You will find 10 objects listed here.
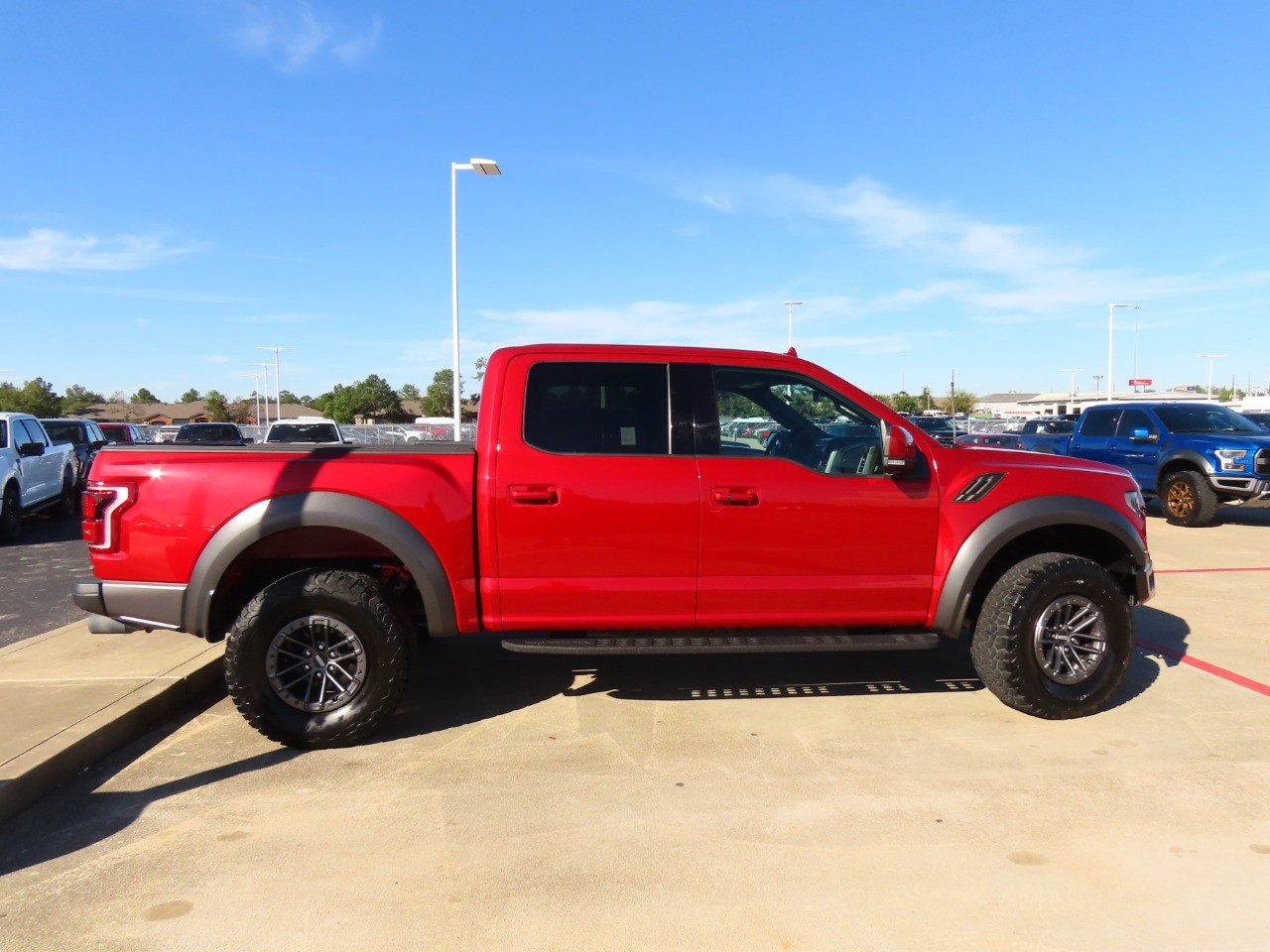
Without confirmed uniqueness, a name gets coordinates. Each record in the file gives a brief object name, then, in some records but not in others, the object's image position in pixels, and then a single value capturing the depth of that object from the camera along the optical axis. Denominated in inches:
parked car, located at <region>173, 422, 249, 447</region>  669.3
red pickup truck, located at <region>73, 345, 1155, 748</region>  168.9
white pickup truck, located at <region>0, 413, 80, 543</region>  460.8
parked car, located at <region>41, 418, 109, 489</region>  663.8
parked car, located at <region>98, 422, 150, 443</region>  844.0
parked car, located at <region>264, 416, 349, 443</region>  693.2
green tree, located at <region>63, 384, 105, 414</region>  4124.0
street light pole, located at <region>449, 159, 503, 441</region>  705.6
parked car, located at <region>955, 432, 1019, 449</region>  666.2
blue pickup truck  470.3
